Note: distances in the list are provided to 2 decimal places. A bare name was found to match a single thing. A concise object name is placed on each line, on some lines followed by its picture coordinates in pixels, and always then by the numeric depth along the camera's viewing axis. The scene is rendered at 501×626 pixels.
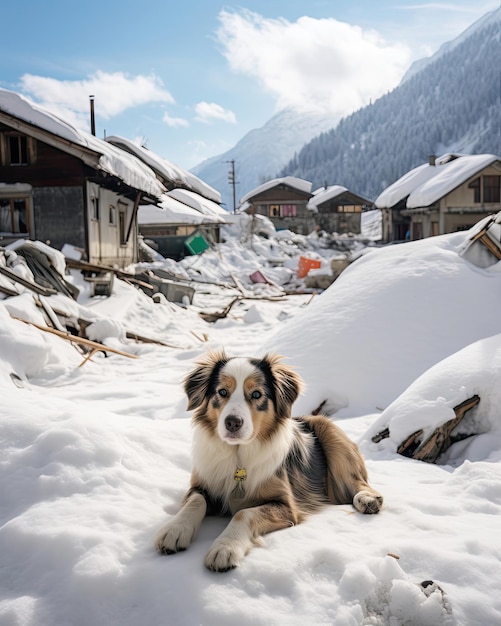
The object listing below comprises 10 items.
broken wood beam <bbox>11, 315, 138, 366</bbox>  8.03
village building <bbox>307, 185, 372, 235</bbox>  57.69
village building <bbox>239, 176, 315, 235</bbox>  55.59
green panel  31.61
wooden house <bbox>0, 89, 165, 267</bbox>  15.44
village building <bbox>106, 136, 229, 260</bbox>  30.89
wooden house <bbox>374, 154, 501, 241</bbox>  33.22
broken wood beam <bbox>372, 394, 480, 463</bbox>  4.18
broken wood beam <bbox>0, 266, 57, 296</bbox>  9.26
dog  2.47
